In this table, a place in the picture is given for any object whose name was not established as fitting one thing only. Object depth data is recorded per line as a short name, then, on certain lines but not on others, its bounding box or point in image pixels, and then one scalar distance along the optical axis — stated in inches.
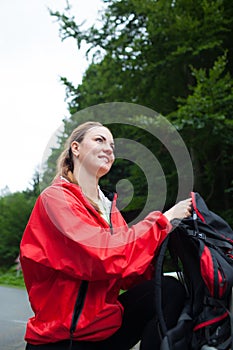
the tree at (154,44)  352.5
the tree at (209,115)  301.6
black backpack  64.2
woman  68.7
